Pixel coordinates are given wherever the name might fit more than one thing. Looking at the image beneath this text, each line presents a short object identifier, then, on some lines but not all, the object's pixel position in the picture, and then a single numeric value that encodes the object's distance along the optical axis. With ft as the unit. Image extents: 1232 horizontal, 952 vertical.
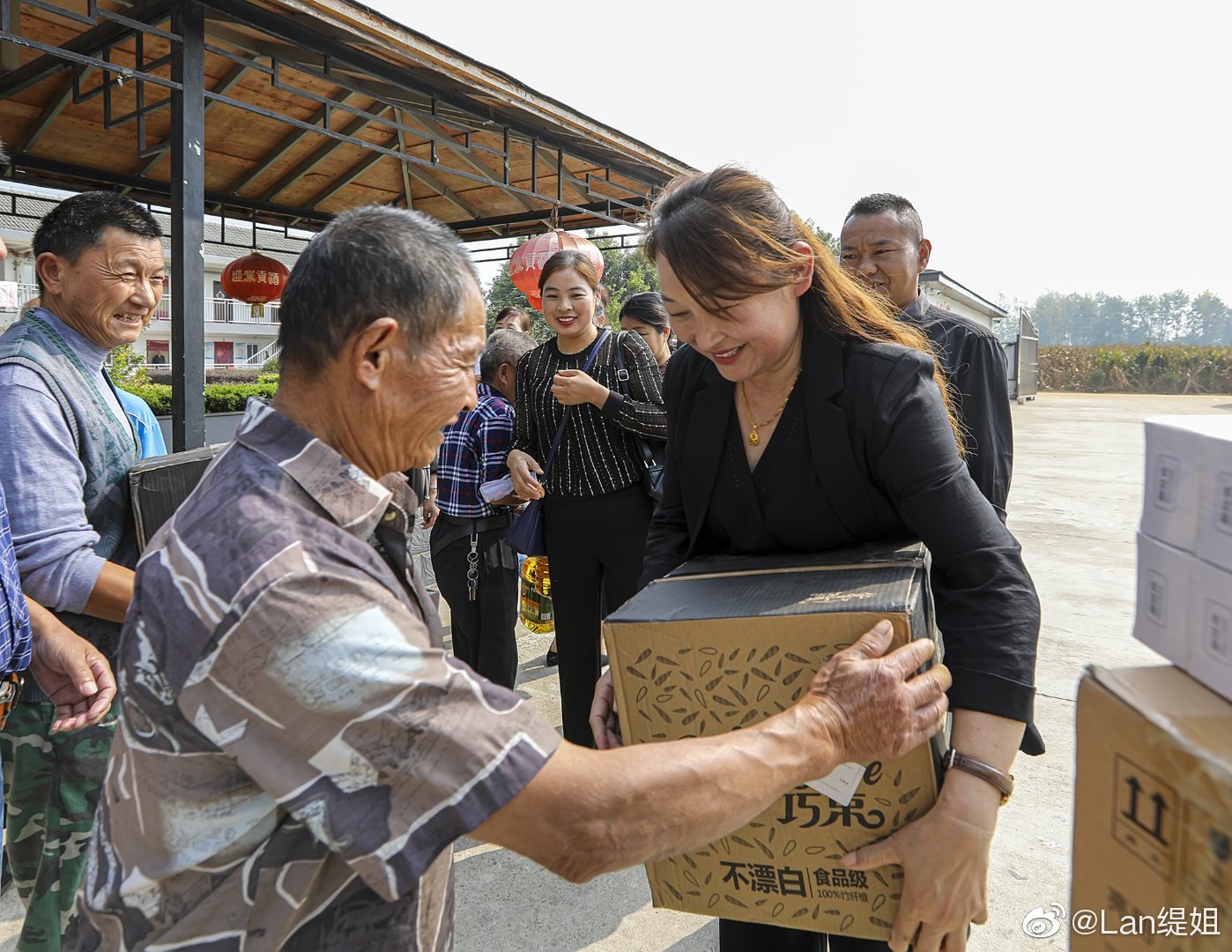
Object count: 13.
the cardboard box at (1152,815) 2.23
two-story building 83.68
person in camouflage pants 5.74
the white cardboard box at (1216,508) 2.45
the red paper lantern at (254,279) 23.07
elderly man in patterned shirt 2.67
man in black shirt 8.36
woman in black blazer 3.91
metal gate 93.45
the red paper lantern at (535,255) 20.63
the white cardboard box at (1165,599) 2.67
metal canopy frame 13.01
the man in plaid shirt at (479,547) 10.96
